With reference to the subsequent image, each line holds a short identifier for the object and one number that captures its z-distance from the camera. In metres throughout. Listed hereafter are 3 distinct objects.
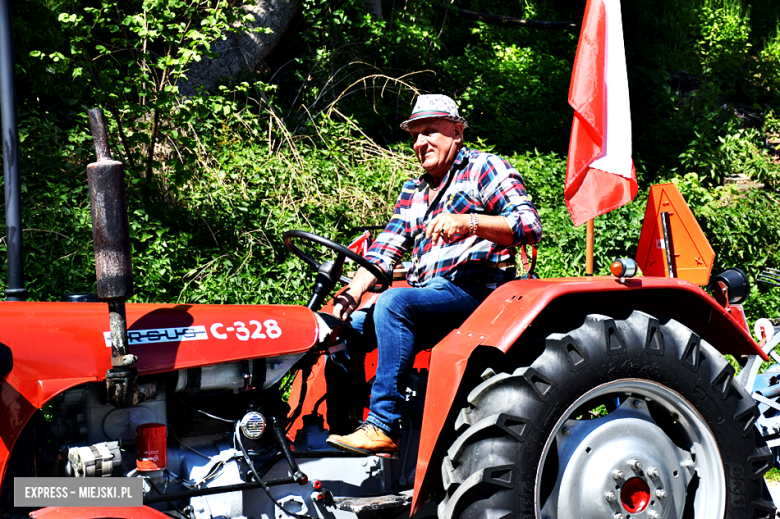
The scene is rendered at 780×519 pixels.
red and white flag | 9.02
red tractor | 4.55
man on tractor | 5.30
